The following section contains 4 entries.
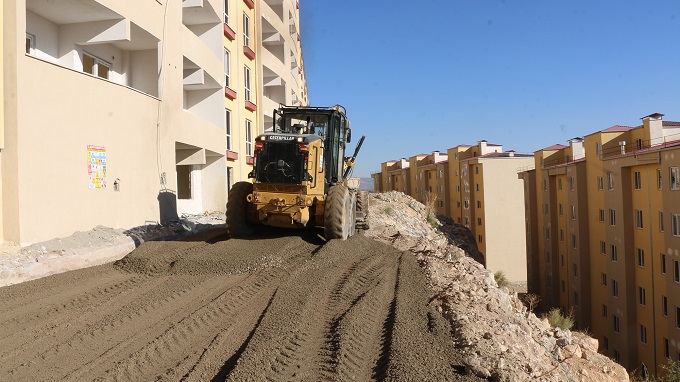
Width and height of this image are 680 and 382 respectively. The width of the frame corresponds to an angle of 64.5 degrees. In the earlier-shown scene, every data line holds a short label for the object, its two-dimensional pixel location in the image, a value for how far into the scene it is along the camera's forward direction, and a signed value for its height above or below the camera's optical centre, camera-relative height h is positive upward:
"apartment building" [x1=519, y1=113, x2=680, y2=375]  25.06 -2.64
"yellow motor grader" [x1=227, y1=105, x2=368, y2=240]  11.66 +0.38
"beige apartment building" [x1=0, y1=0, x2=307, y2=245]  10.58 +2.42
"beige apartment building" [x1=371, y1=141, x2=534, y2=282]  56.78 -0.73
